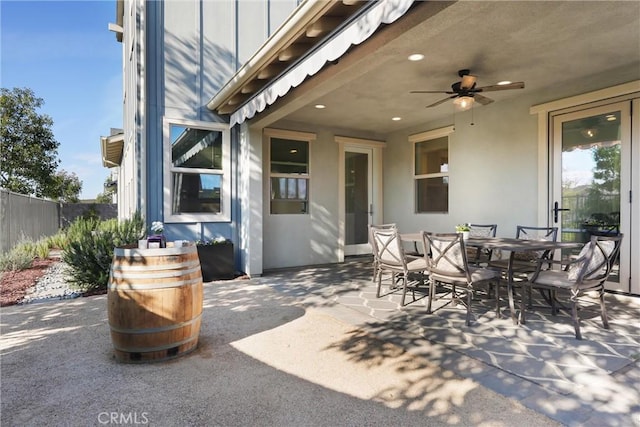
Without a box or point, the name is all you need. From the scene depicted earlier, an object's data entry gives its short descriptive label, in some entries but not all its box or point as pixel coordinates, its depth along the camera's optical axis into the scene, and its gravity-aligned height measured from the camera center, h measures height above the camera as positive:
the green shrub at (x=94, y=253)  4.41 -0.59
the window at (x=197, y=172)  5.07 +0.55
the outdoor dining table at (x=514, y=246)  3.20 -0.40
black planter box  5.03 -0.81
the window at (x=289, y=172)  6.27 +0.68
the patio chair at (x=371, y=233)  4.38 -0.36
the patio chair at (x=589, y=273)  2.83 -0.59
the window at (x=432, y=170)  6.43 +0.72
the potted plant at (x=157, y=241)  2.60 -0.27
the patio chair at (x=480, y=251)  4.53 -0.63
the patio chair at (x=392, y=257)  3.98 -0.62
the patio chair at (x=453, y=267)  3.22 -0.61
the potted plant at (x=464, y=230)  3.88 -0.27
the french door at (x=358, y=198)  7.33 +0.20
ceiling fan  4.07 +1.43
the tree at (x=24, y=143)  10.79 +2.16
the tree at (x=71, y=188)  20.02 +1.28
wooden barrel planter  2.28 -0.65
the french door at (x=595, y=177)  4.11 +0.38
